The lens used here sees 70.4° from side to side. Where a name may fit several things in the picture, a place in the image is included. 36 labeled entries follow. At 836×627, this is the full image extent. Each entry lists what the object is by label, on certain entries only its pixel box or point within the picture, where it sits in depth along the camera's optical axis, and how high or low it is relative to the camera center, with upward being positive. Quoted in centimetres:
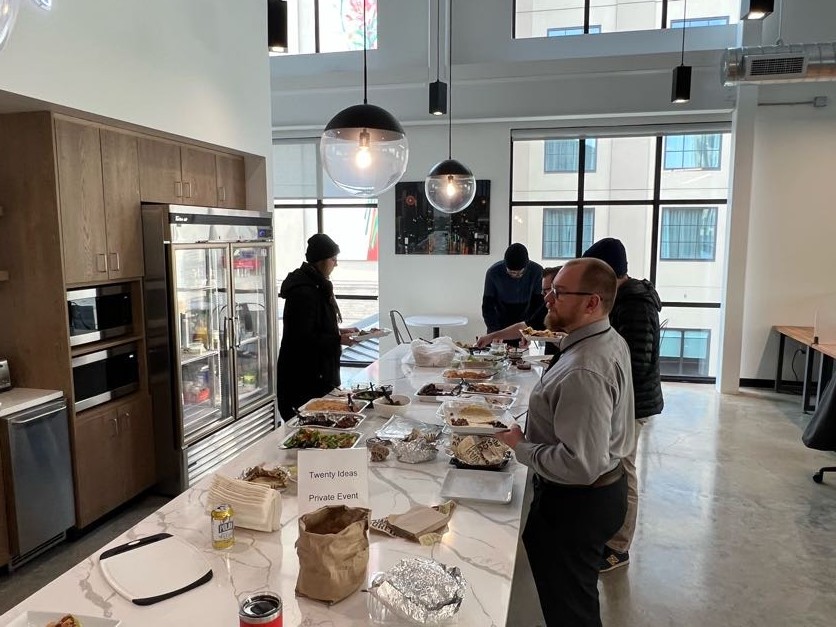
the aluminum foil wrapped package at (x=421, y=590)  124 -74
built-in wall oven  325 -75
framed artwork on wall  699 +26
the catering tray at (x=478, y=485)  181 -76
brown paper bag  129 -69
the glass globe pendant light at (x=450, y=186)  411 +43
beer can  154 -73
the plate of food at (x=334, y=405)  264 -72
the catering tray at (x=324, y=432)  219 -72
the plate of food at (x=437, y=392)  289 -73
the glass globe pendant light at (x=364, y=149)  237 +40
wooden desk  518 -103
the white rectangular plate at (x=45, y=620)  122 -77
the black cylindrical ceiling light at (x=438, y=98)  436 +109
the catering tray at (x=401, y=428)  234 -74
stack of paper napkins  162 -71
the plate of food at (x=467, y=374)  333 -72
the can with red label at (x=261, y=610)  110 -68
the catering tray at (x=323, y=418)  241 -71
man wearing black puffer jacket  269 -35
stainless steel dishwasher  283 -115
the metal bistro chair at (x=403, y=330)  718 -102
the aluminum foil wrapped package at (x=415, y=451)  210 -73
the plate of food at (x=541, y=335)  359 -54
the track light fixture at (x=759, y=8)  405 +163
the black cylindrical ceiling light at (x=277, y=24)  413 +155
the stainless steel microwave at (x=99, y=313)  322 -38
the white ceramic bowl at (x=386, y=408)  260 -70
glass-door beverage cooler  363 -60
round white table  656 -83
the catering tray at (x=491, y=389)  304 -73
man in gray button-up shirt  171 -60
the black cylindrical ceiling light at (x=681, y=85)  492 +135
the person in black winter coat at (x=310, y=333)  333 -49
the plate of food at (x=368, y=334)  362 -54
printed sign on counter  158 -62
